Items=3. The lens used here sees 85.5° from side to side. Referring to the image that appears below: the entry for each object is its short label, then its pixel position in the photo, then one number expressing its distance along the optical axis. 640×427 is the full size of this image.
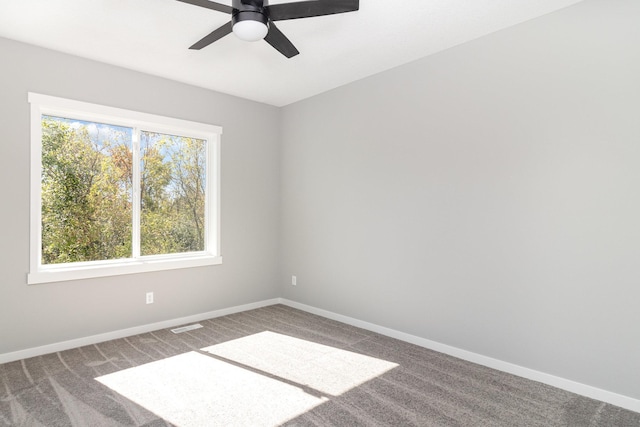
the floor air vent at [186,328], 3.64
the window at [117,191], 3.16
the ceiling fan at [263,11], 1.88
